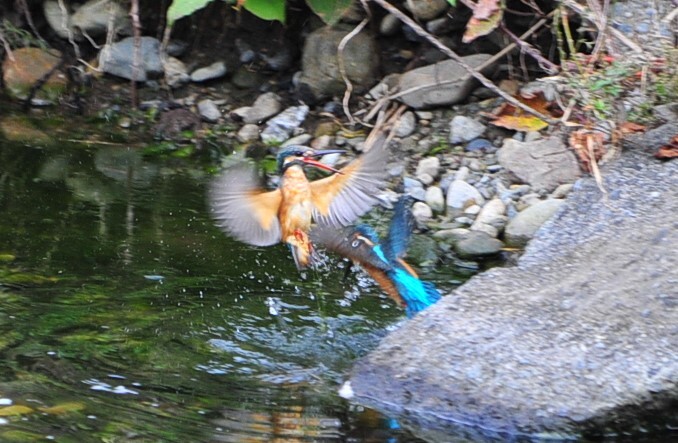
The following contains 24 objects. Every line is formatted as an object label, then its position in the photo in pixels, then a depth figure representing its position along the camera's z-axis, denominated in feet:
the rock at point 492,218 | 37.65
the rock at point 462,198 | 39.68
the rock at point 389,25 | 47.39
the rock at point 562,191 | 38.04
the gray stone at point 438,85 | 44.01
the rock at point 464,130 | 43.06
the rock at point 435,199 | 39.93
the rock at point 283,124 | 46.98
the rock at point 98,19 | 52.11
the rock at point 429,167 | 41.78
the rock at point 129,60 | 51.26
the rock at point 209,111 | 48.91
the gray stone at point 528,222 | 36.47
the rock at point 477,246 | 35.65
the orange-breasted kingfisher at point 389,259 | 29.86
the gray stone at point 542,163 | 39.06
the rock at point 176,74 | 50.90
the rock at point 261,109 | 48.24
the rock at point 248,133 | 47.44
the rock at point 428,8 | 44.88
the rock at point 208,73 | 50.90
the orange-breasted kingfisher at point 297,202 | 31.04
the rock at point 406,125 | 44.42
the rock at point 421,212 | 39.06
